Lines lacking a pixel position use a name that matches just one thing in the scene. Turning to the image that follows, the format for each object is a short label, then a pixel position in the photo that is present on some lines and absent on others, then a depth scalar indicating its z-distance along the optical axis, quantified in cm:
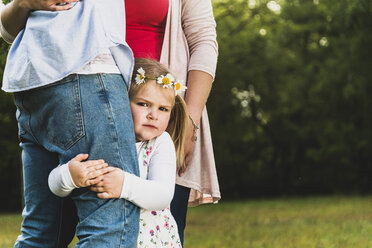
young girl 297
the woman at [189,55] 344
